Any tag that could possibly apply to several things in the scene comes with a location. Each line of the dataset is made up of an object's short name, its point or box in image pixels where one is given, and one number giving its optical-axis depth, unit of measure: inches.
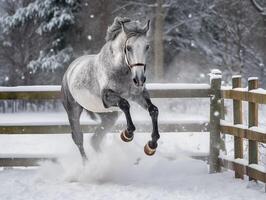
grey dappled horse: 476.7
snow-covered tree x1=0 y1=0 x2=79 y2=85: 1888.5
